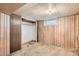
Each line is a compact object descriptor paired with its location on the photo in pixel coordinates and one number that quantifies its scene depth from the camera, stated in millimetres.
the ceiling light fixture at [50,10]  1902
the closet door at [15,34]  2012
